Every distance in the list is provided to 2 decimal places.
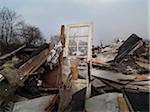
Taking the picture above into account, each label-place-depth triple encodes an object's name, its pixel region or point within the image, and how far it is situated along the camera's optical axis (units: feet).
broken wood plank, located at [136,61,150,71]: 8.17
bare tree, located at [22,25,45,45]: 34.08
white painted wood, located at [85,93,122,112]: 5.80
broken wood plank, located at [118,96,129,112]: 5.48
